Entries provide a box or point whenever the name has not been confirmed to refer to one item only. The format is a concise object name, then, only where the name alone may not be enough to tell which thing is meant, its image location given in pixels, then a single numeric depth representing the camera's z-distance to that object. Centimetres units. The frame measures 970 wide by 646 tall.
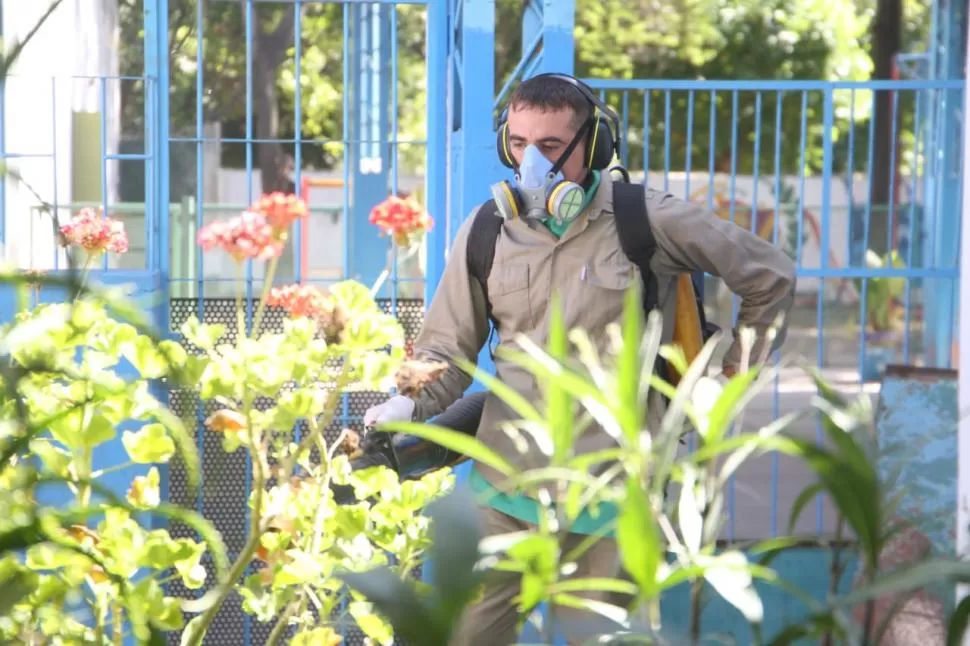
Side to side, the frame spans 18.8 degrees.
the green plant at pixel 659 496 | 158
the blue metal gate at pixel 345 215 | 886
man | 624
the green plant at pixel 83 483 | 201
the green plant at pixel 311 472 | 416
